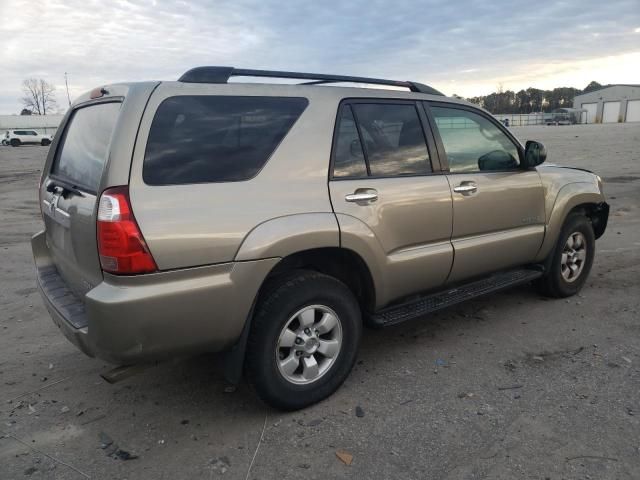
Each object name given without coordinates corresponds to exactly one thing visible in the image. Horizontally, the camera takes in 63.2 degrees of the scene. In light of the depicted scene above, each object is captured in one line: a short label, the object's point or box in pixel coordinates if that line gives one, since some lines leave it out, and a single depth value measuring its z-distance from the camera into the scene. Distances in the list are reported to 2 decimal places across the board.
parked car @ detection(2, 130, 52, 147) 47.97
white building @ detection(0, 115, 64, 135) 66.12
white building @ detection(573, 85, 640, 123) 91.44
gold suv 2.49
